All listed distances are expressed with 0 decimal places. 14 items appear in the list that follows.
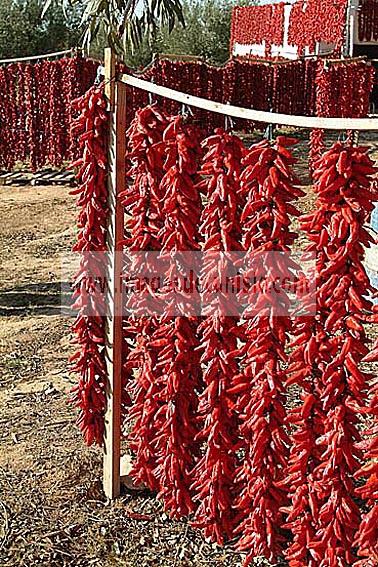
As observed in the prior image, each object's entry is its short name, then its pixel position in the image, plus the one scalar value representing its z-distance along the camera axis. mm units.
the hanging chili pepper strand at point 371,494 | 2486
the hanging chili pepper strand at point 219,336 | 2783
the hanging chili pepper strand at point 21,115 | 11336
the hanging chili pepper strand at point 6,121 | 11438
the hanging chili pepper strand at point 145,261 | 3055
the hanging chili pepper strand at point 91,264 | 3260
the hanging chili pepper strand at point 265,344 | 2654
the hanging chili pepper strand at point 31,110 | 11298
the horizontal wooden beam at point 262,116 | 2398
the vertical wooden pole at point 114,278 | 3232
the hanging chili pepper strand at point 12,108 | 11414
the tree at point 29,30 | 22391
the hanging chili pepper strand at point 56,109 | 11219
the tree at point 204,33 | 28281
